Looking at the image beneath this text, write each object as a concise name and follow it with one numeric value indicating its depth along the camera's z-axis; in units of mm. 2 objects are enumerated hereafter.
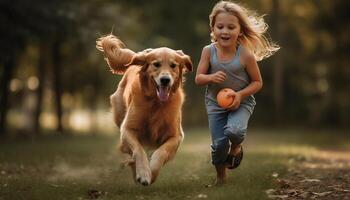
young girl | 7273
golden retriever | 7418
